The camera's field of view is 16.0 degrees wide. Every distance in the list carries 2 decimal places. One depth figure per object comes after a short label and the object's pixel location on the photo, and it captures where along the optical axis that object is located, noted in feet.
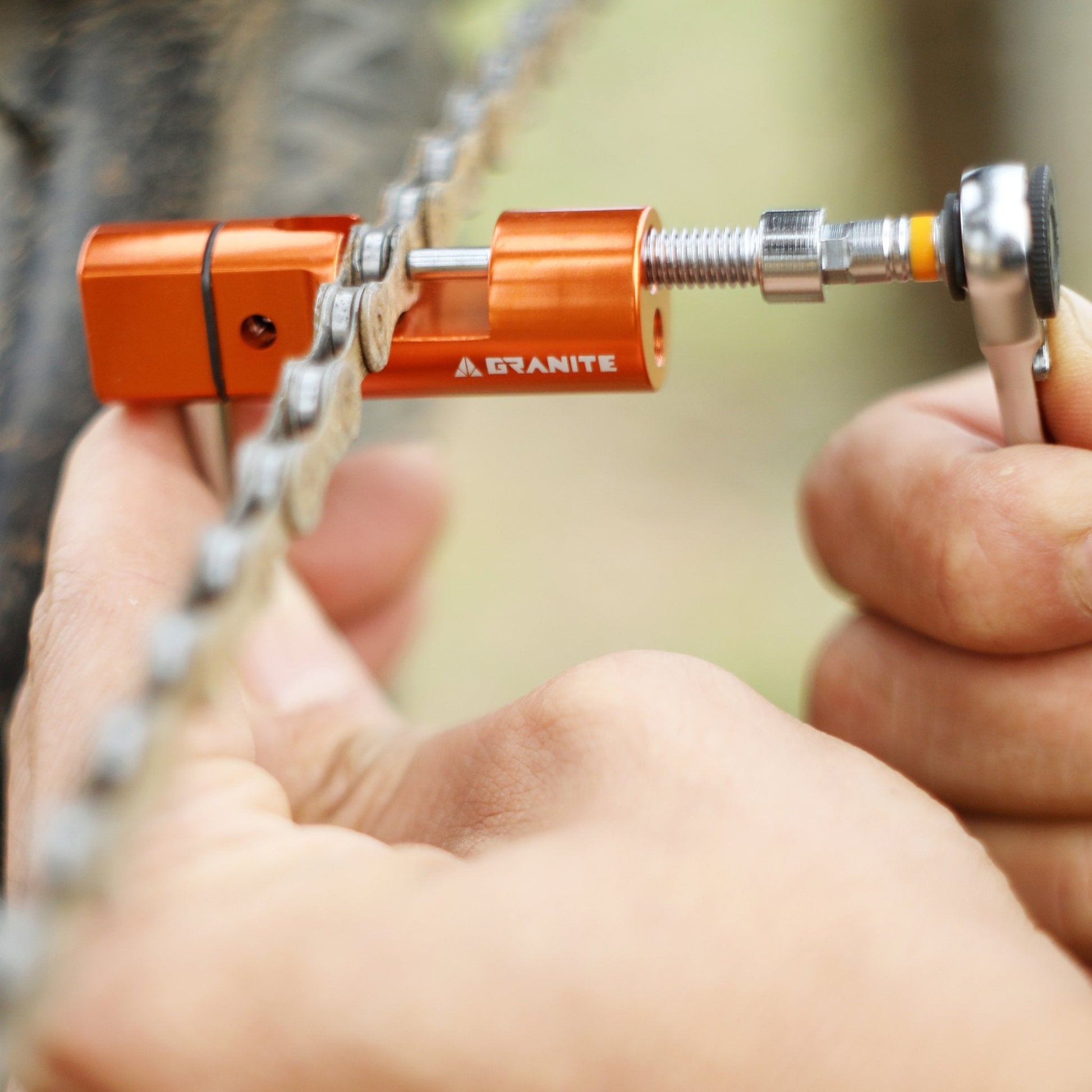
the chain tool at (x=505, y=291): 1.13
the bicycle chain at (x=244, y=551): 0.99
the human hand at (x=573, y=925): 1.03
